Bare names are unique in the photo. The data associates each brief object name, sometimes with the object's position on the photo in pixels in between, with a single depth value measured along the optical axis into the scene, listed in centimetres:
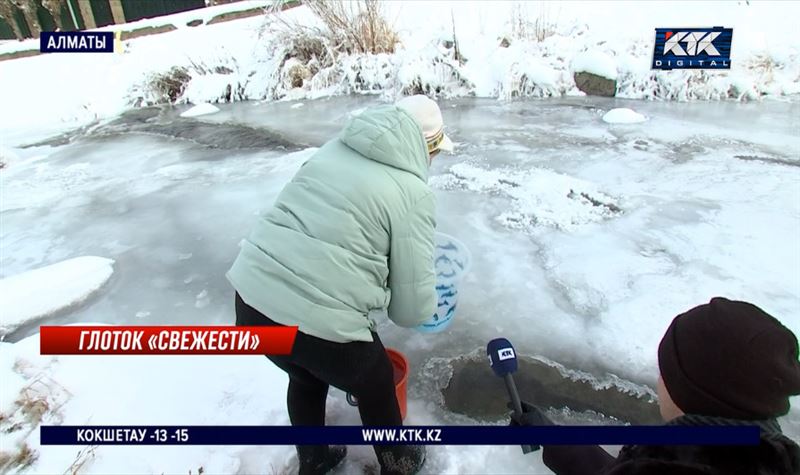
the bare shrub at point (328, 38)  773
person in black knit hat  90
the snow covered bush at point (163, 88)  797
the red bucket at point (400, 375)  181
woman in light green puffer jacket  134
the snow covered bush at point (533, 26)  768
